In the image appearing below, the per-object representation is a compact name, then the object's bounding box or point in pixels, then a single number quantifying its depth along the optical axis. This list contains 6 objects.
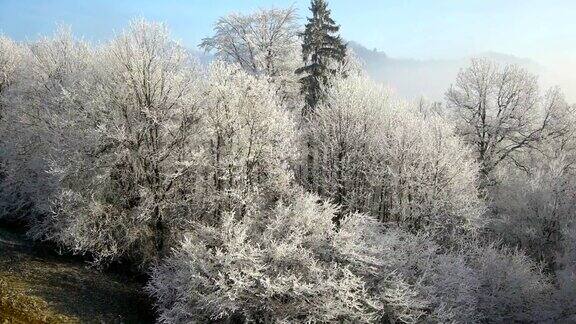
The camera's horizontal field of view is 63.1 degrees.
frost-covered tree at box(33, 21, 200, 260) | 23.30
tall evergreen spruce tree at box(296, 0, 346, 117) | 33.72
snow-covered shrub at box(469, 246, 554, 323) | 24.05
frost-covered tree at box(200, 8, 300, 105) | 35.19
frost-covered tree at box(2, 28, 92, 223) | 25.61
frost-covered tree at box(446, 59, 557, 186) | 37.56
